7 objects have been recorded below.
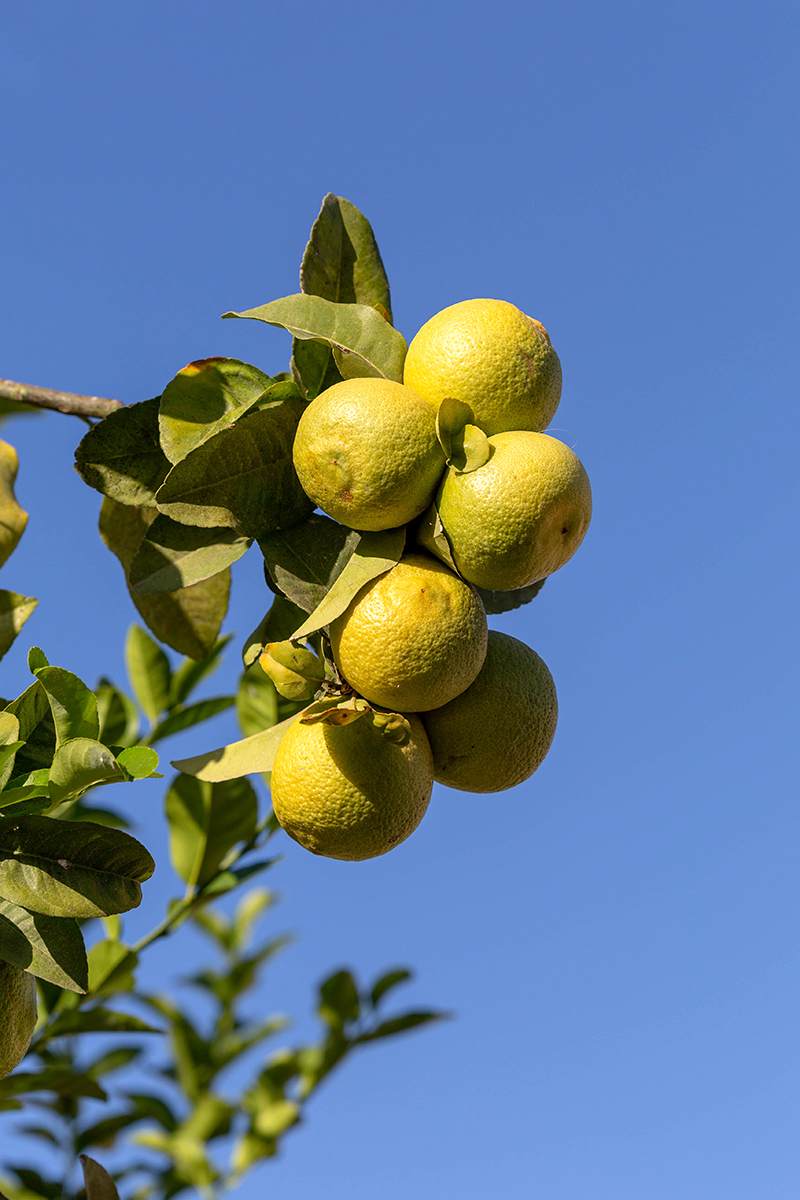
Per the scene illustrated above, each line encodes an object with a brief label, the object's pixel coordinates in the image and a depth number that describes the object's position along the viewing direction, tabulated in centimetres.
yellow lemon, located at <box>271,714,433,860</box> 93
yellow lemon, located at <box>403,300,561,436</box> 95
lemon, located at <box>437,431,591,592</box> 92
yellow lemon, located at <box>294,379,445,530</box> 92
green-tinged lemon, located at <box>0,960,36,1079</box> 98
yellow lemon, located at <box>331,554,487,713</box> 93
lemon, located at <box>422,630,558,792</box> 97
